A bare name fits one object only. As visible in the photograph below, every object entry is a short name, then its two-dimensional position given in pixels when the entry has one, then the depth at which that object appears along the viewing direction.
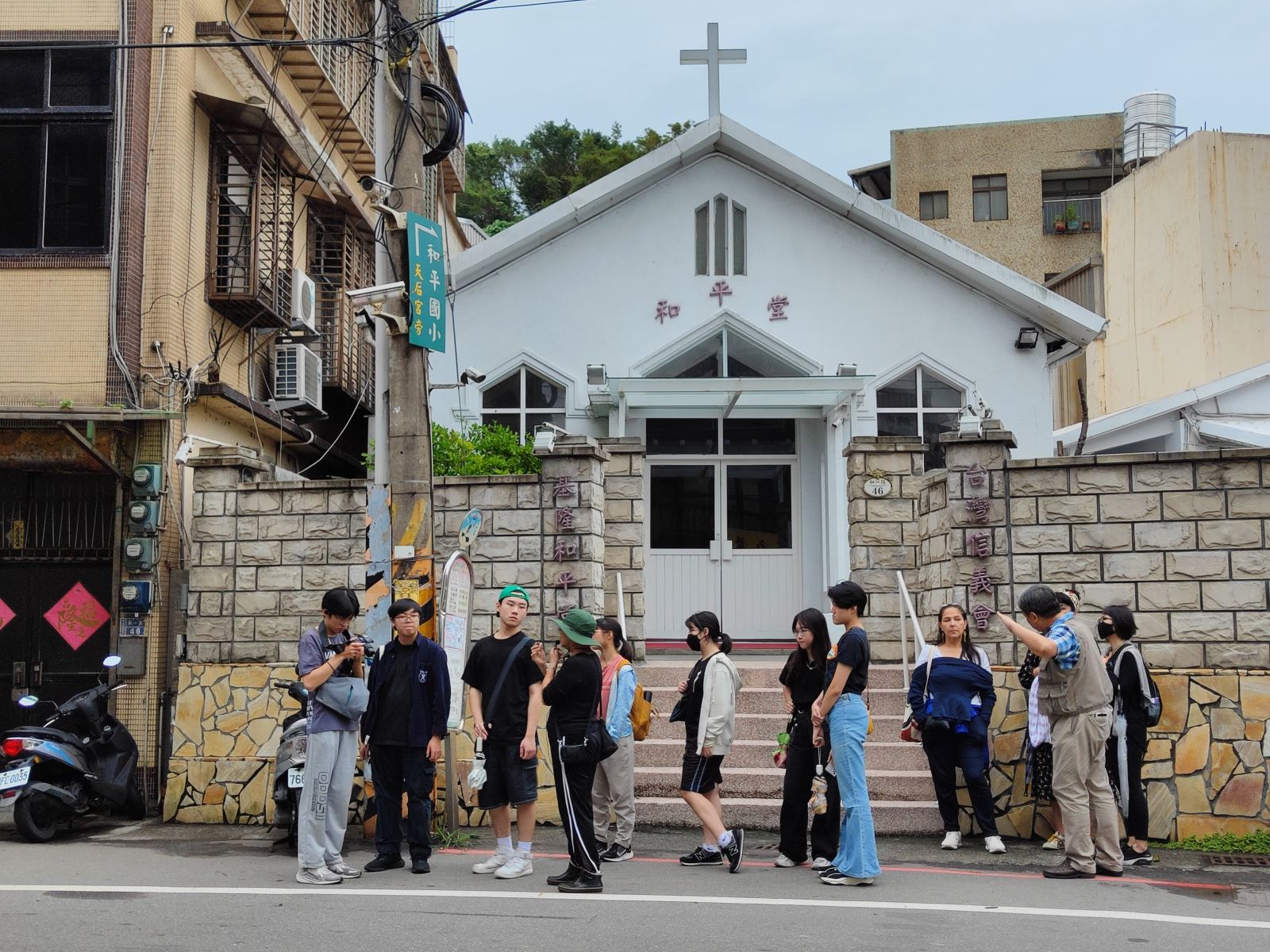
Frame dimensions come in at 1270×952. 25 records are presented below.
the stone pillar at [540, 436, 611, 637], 11.21
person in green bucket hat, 7.62
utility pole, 9.33
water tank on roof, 29.84
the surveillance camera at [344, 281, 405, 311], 9.31
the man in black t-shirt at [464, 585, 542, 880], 7.98
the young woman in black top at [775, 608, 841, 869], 8.41
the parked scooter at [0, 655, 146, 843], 9.56
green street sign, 9.52
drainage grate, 9.12
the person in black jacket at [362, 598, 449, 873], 8.23
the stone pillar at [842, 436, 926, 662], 12.96
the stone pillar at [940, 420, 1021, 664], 10.64
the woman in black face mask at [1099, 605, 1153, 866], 9.02
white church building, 15.39
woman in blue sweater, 9.34
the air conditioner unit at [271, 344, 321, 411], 14.19
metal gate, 11.96
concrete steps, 10.04
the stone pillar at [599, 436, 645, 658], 12.29
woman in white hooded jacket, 8.38
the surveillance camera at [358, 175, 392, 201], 9.31
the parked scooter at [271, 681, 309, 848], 9.01
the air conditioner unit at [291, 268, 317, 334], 14.10
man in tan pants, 8.16
